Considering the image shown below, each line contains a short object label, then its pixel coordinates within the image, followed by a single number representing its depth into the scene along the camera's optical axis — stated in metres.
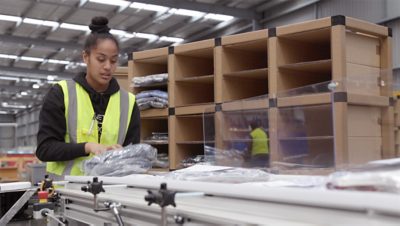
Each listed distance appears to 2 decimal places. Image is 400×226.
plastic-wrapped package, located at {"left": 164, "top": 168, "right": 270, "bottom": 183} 1.08
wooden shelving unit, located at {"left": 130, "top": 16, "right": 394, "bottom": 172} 2.71
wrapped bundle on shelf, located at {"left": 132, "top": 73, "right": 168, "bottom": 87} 3.66
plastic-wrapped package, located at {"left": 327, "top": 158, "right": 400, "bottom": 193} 0.71
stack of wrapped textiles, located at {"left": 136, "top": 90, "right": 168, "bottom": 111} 3.60
